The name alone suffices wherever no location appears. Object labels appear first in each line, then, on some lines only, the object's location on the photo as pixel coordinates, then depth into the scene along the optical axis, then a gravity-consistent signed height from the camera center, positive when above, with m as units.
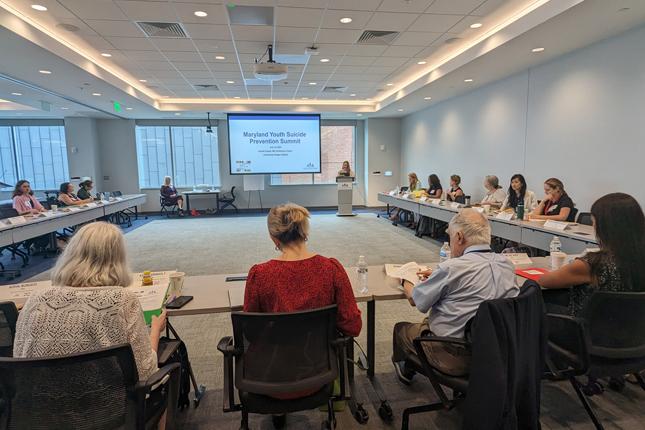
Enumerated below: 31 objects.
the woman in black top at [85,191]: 7.52 -0.43
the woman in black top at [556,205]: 4.24 -0.47
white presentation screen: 9.94 +0.68
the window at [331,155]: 11.64 +0.39
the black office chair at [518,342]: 1.46 -0.75
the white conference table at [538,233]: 3.28 -0.69
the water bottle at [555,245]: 2.84 -0.62
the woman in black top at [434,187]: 7.62 -0.43
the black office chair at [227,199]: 10.99 -0.91
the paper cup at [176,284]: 2.05 -0.64
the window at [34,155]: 10.73 +0.45
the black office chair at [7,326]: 1.46 -0.62
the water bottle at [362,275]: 2.16 -0.63
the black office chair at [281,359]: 1.40 -0.77
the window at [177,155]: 10.99 +0.42
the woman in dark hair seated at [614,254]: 1.73 -0.43
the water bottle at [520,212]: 4.36 -0.55
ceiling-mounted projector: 5.16 +1.37
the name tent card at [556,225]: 3.62 -0.60
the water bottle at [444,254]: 2.50 -0.59
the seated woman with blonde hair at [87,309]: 1.22 -0.47
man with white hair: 1.63 -0.54
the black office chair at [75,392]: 1.14 -0.72
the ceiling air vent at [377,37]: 4.77 +1.72
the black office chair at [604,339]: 1.69 -0.82
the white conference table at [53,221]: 4.26 -0.73
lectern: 9.87 -0.75
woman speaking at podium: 9.97 -0.08
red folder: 2.22 -0.66
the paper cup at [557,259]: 2.37 -0.60
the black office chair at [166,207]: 10.33 -1.11
